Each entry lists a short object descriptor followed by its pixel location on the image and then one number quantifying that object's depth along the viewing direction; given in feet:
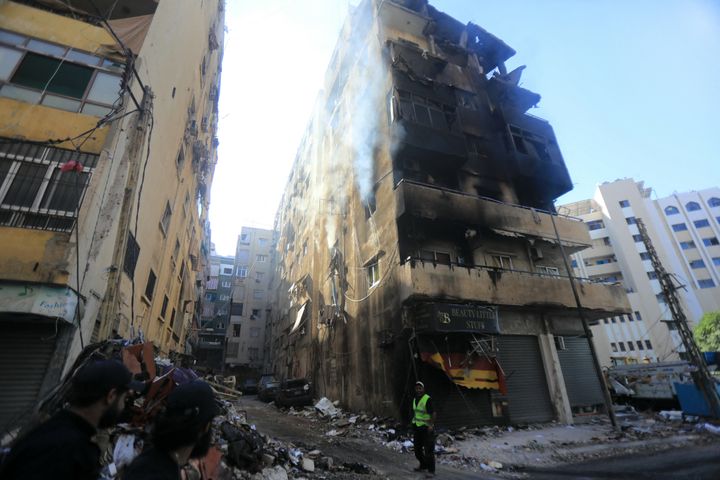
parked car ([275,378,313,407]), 58.23
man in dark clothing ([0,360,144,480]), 5.44
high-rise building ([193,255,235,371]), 164.96
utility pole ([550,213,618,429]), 38.50
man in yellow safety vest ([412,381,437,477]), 22.30
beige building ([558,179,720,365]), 159.10
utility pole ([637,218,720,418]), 42.88
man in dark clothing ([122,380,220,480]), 5.80
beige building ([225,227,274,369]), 145.28
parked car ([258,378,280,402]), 72.20
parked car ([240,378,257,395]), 105.29
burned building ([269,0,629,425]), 39.99
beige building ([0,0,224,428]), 20.59
